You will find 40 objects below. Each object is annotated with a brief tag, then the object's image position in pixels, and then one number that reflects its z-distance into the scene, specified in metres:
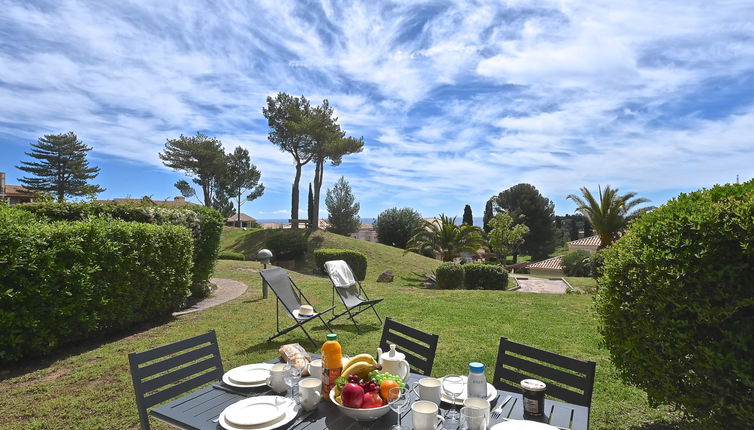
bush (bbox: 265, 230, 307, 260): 19.12
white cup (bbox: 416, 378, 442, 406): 1.90
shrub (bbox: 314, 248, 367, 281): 15.76
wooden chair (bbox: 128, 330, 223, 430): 2.13
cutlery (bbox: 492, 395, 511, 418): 1.89
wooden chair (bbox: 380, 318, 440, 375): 2.68
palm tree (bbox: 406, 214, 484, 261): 18.09
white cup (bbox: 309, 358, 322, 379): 2.09
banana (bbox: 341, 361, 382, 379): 1.93
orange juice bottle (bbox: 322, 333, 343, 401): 1.95
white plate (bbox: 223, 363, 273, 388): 2.21
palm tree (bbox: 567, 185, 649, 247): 18.73
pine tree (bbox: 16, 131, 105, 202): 43.47
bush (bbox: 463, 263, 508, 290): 13.54
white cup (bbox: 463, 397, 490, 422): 1.58
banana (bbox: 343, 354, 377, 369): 1.99
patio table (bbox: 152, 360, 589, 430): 1.76
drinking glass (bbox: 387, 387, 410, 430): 1.62
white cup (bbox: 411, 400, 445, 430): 1.60
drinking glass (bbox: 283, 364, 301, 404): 1.97
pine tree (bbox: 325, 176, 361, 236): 31.41
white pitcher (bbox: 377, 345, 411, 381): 2.04
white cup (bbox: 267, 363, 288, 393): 2.13
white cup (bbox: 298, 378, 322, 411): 1.88
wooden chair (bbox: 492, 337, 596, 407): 2.12
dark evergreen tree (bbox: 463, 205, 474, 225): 42.81
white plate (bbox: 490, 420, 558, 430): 1.67
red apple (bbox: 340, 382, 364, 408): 1.74
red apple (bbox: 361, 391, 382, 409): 1.74
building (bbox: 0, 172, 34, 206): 45.05
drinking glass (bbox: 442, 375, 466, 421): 1.95
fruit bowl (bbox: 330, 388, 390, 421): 1.72
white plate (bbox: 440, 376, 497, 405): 1.97
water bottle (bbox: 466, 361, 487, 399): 1.82
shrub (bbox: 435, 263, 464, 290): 13.52
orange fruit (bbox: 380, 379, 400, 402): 1.75
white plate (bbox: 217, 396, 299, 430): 1.73
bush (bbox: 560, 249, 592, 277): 23.16
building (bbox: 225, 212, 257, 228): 62.58
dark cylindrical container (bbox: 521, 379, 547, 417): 1.85
